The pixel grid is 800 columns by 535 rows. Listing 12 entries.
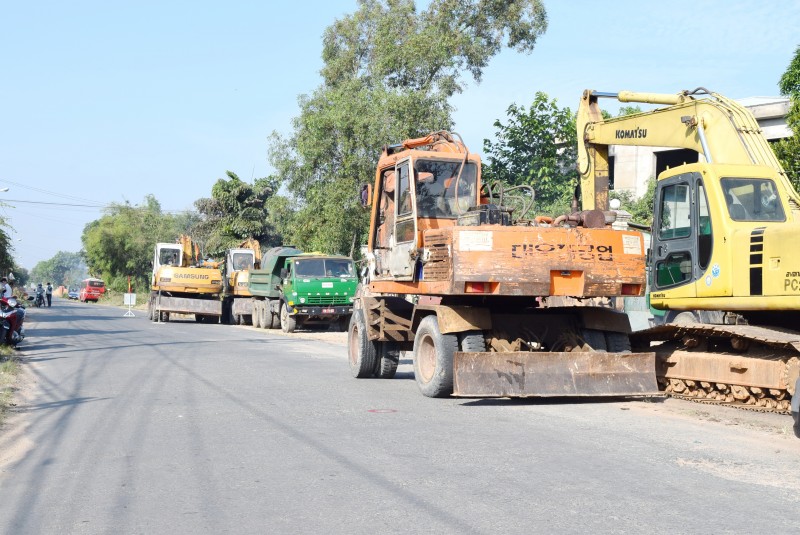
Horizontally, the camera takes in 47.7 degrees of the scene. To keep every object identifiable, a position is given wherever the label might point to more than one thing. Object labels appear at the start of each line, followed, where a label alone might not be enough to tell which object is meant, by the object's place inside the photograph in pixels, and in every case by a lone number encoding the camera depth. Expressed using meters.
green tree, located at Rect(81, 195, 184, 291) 99.50
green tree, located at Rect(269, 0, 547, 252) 34.62
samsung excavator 39.19
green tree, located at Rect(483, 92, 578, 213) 33.66
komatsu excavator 10.20
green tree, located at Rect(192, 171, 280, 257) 57.75
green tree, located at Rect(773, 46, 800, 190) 20.69
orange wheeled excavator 10.95
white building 32.06
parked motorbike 20.50
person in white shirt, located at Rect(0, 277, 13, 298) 20.77
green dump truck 30.80
